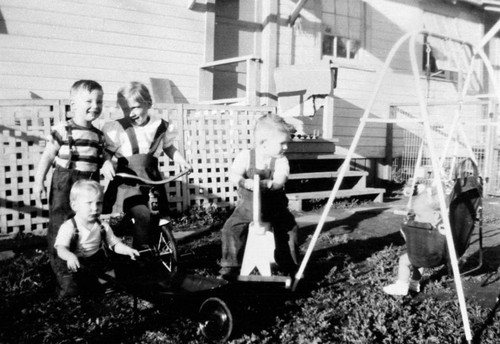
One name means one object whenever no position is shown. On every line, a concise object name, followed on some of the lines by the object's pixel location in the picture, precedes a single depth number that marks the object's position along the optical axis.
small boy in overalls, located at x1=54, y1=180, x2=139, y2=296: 2.91
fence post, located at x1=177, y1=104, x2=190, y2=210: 6.29
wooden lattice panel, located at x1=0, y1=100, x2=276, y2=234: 5.16
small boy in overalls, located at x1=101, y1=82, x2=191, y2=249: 3.38
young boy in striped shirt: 3.30
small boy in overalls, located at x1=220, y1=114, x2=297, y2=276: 3.20
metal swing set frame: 2.64
